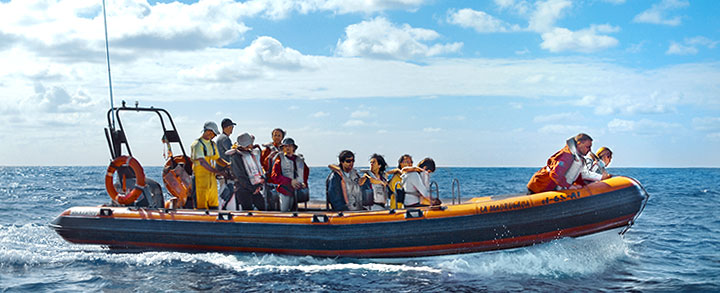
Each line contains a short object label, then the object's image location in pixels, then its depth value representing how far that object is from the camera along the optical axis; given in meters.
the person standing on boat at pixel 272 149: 9.07
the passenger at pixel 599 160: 8.86
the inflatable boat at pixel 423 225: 8.11
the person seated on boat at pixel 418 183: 8.41
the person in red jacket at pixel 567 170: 8.09
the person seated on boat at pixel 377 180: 8.66
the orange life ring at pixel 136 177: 10.10
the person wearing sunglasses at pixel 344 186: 8.62
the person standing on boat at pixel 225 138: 9.05
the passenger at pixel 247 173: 8.83
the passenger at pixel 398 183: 8.62
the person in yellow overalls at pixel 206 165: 9.08
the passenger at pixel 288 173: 8.84
